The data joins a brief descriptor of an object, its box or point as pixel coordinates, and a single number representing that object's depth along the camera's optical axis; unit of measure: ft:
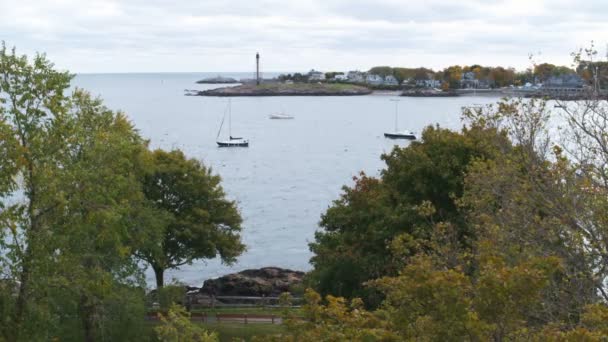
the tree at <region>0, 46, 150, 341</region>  52.47
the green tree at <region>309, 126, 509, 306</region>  91.81
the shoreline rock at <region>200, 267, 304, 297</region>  140.26
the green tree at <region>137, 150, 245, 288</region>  124.36
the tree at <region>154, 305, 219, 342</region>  41.91
